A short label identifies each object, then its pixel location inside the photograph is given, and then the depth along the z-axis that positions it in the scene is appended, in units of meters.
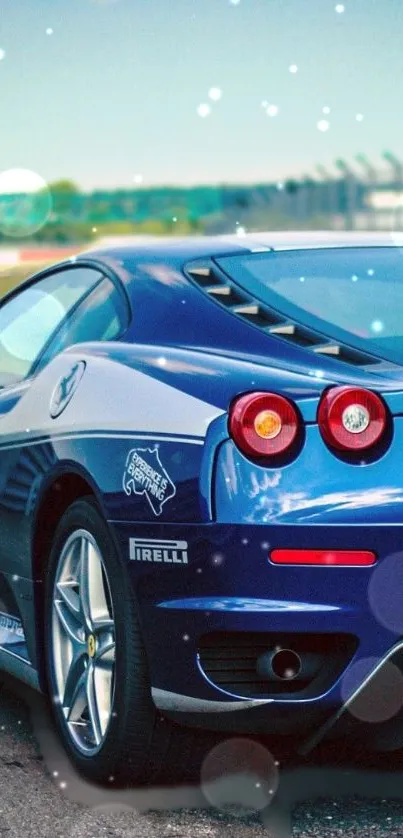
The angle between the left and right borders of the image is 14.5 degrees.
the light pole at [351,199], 86.38
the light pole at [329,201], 93.44
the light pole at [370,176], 64.12
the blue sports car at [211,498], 3.56
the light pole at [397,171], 65.38
